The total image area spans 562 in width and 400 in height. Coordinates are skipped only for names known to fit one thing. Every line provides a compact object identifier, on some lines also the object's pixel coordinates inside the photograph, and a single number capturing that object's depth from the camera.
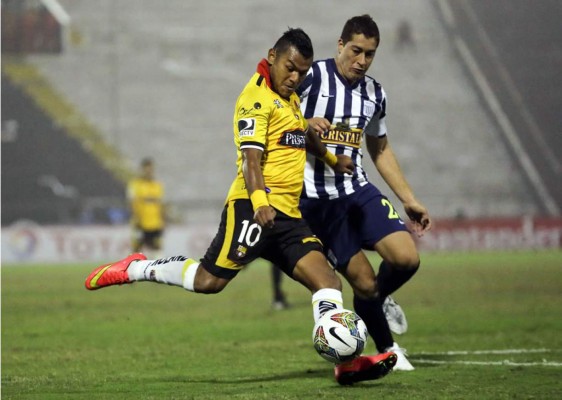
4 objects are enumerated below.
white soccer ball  13.67
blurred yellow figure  44.22
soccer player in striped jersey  15.98
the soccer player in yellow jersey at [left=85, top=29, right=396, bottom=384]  13.86
